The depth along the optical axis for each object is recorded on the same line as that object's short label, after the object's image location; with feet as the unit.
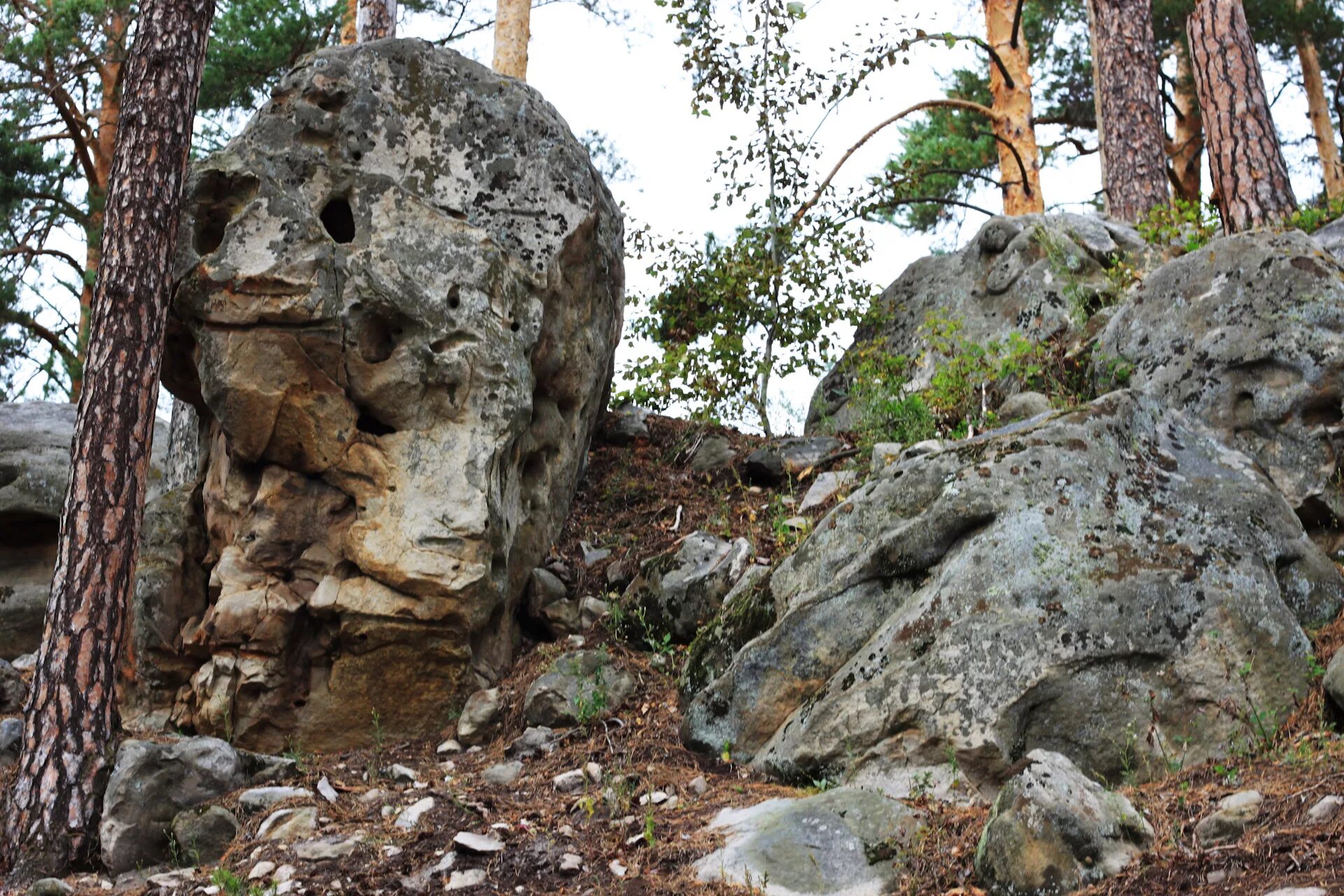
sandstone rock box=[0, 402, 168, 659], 29.91
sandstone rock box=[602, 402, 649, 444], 33.14
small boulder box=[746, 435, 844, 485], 29.43
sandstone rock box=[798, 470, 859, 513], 25.72
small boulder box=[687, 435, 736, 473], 30.96
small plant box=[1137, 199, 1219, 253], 31.89
